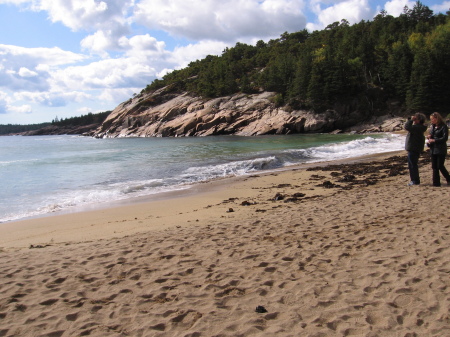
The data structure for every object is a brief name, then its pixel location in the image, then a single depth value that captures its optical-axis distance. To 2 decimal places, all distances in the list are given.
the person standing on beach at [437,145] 9.53
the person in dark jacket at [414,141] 9.95
